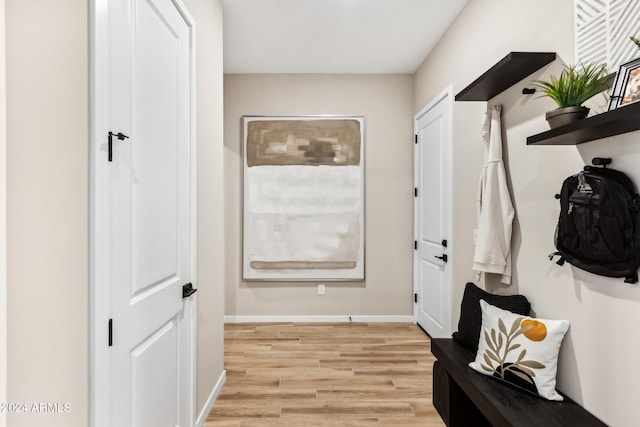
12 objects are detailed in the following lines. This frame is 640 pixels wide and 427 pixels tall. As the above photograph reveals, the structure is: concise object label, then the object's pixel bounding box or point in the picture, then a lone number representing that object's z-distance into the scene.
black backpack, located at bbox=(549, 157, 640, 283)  1.37
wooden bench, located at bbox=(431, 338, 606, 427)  1.53
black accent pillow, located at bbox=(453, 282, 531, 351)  2.02
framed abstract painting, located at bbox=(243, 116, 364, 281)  4.13
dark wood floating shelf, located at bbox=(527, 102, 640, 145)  1.19
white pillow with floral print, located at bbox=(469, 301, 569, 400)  1.70
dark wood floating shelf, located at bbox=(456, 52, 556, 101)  1.83
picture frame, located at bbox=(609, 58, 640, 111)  1.27
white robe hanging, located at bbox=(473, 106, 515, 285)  2.19
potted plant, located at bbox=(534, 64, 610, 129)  1.49
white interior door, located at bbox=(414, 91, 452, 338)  3.29
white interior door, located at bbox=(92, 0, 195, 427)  1.15
